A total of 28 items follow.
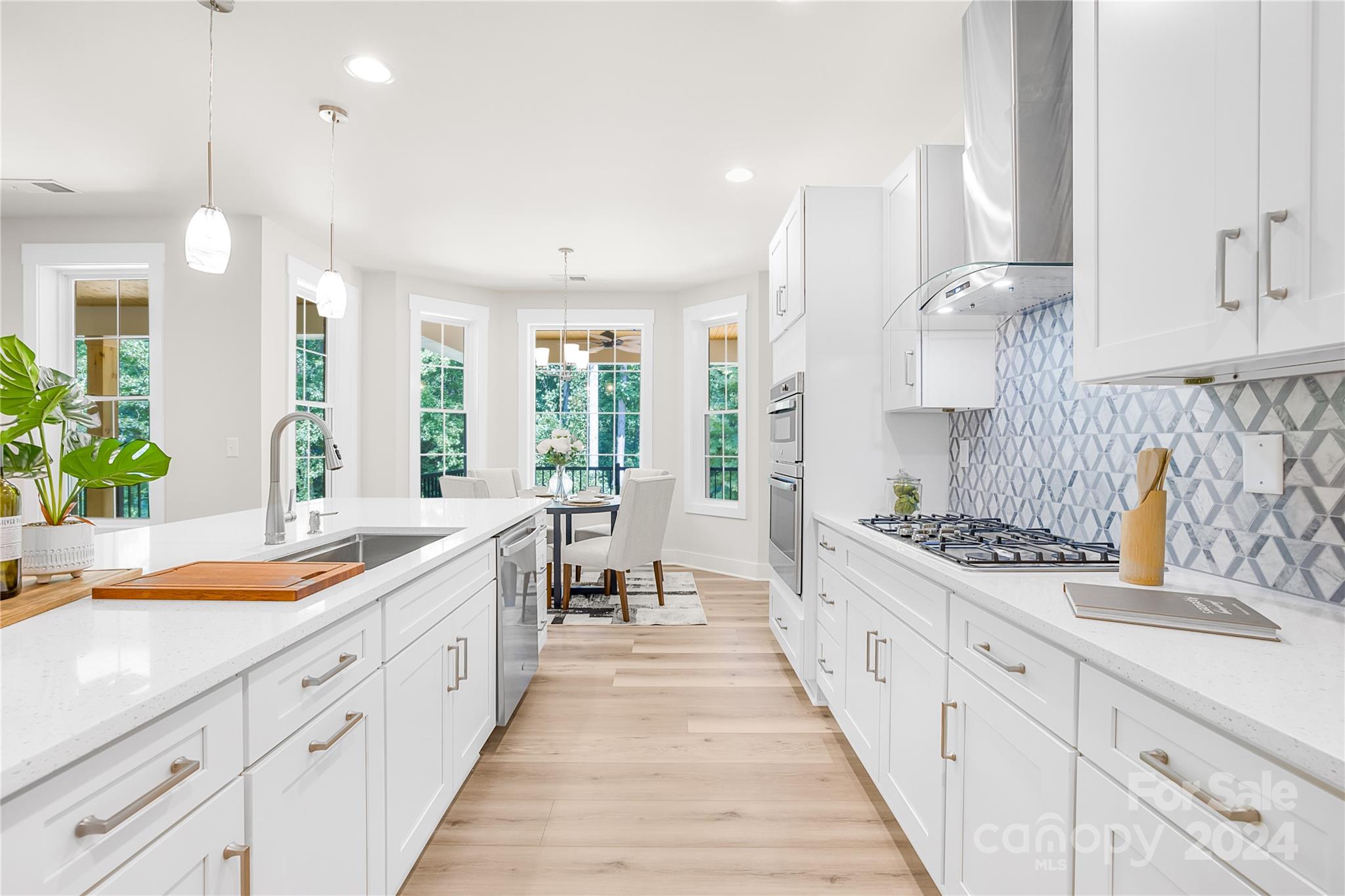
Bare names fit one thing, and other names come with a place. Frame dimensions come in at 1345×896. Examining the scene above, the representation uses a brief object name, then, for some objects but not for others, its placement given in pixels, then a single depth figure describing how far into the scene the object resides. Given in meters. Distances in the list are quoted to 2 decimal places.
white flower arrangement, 5.01
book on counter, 0.99
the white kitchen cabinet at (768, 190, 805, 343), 2.98
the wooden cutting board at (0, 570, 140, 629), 1.07
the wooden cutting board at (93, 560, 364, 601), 1.22
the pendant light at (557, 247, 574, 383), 5.62
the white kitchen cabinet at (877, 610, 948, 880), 1.55
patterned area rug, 4.20
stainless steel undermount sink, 2.23
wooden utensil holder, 1.33
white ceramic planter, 1.22
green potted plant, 1.14
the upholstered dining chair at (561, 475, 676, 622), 4.11
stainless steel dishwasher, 2.42
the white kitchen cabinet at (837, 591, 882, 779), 2.02
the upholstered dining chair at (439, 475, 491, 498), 4.52
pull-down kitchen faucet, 1.80
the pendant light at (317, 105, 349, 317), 2.76
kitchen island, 0.67
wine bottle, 1.09
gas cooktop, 1.53
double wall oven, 2.91
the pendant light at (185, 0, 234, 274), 2.02
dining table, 4.35
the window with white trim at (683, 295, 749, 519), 5.77
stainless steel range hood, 1.72
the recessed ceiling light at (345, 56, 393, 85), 2.44
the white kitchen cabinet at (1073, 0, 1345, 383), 0.88
